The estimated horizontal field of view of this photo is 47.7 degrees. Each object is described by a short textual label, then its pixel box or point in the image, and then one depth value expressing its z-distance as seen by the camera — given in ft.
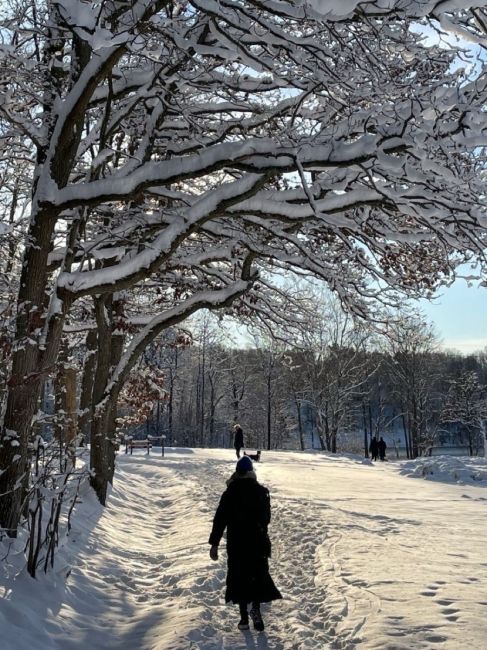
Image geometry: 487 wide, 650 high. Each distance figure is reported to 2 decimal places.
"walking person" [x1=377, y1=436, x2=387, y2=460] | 112.57
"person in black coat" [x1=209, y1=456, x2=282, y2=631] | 16.65
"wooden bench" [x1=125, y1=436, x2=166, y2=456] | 88.54
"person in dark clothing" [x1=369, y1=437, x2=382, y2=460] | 112.88
